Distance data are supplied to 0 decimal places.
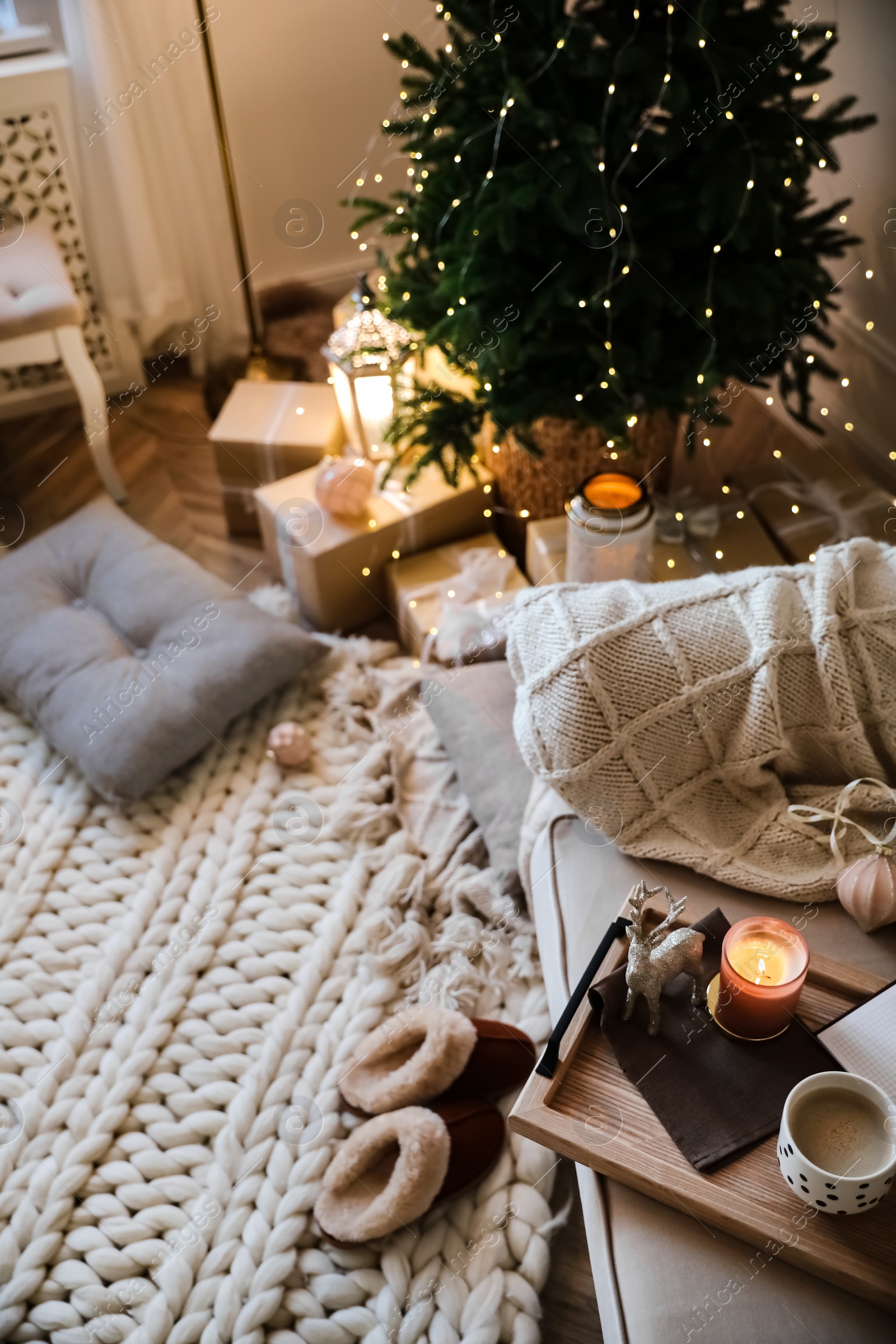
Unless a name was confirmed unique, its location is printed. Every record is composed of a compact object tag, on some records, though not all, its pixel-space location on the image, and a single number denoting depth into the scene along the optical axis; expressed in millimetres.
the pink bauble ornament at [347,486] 1795
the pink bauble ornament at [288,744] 1592
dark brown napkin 892
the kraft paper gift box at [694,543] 1733
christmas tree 1383
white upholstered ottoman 819
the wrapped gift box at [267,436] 2002
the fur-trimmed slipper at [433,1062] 1204
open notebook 900
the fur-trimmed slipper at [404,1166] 1110
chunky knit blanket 1104
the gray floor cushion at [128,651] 1530
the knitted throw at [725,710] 1083
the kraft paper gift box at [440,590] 1753
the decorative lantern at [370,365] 1828
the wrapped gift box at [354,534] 1813
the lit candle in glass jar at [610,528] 1517
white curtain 2088
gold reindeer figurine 935
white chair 1898
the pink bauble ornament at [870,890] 1020
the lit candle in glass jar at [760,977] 912
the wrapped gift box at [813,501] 1748
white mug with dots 795
